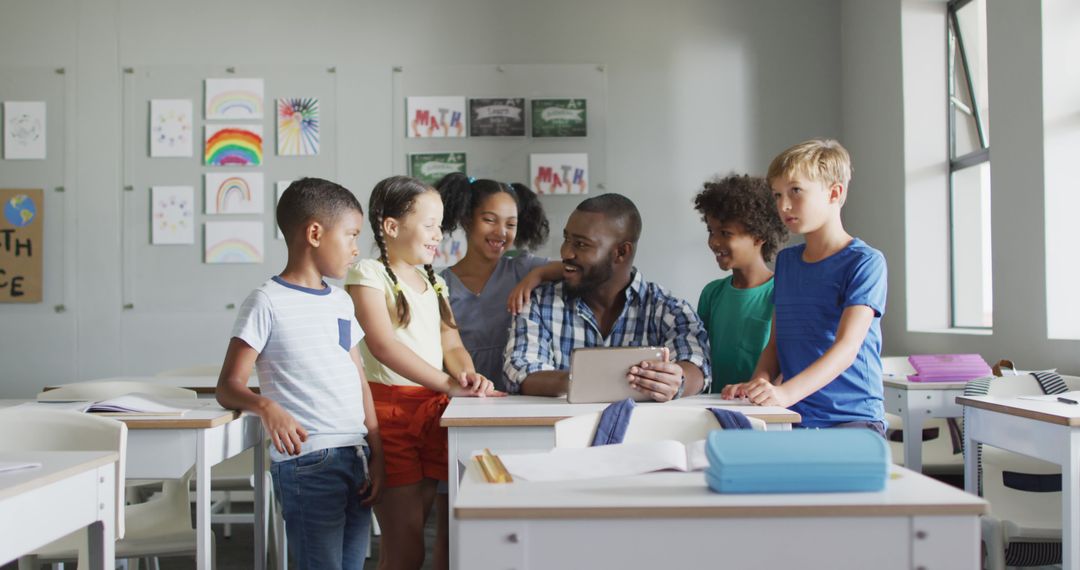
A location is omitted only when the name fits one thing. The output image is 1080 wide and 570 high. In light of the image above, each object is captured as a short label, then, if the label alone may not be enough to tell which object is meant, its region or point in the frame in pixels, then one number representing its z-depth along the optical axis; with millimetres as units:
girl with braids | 2361
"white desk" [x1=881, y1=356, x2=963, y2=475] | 3375
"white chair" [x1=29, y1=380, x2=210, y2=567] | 2342
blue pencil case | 1262
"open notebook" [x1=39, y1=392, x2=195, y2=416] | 2281
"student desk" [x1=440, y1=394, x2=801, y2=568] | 2098
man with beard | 2629
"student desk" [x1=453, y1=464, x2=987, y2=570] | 1221
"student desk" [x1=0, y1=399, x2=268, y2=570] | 2211
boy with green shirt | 2721
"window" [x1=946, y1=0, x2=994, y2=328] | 4395
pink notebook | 3387
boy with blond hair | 2178
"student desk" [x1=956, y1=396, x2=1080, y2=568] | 2219
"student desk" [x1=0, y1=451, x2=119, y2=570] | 1450
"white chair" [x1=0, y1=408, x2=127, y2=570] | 1983
